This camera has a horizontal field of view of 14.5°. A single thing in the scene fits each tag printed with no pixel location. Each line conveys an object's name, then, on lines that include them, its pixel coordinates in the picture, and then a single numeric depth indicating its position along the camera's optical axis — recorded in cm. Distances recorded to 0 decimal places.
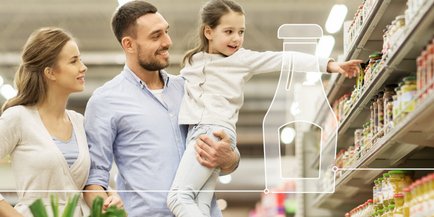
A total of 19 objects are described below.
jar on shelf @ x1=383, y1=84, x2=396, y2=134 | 723
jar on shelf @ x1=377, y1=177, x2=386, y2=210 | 777
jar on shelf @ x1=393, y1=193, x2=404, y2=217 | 693
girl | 693
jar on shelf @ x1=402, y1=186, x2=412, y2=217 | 671
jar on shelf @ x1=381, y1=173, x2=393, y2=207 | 749
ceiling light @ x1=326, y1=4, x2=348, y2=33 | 873
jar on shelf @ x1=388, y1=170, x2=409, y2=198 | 738
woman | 684
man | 704
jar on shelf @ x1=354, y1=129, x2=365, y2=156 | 858
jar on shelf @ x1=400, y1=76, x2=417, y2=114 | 636
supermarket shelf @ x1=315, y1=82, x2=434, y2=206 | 619
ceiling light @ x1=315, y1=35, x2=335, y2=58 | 802
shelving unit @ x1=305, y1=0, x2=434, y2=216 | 614
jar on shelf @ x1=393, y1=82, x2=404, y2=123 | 674
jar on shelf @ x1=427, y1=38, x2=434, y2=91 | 595
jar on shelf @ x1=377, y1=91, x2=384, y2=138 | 764
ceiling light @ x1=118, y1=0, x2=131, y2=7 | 822
